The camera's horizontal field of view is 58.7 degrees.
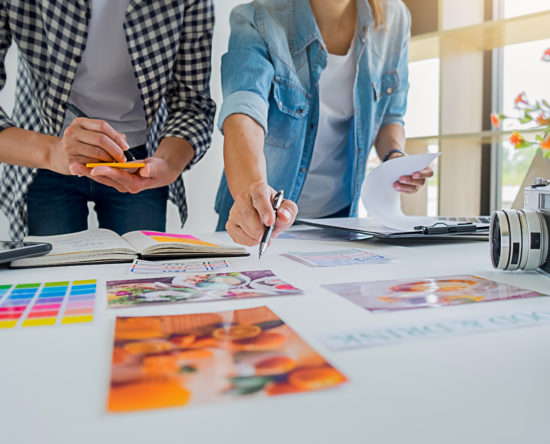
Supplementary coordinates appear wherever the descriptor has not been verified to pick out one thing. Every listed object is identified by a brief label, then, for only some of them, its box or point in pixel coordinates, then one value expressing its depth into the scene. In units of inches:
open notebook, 29.1
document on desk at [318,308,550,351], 15.3
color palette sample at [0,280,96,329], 17.9
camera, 24.3
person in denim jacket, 44.5
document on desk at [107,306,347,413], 11.7
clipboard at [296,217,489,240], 34.6
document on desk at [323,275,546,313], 19.5
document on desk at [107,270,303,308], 20.7
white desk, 10.1
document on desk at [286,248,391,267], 28.7
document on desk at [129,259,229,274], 27.0
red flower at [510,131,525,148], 55.7
